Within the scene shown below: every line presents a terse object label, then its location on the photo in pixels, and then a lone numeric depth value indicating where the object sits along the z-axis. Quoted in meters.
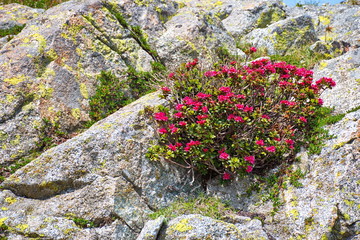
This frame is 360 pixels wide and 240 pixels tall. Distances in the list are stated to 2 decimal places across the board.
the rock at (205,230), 5.60
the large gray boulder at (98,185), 6.24
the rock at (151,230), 5.72
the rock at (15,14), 13.73
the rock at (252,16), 16.05
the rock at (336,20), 13.75
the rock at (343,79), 8.18
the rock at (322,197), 5.93
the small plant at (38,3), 17.27
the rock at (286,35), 14.21
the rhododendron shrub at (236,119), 6.89
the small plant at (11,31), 12.98
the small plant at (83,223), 6.23
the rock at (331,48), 12.72
